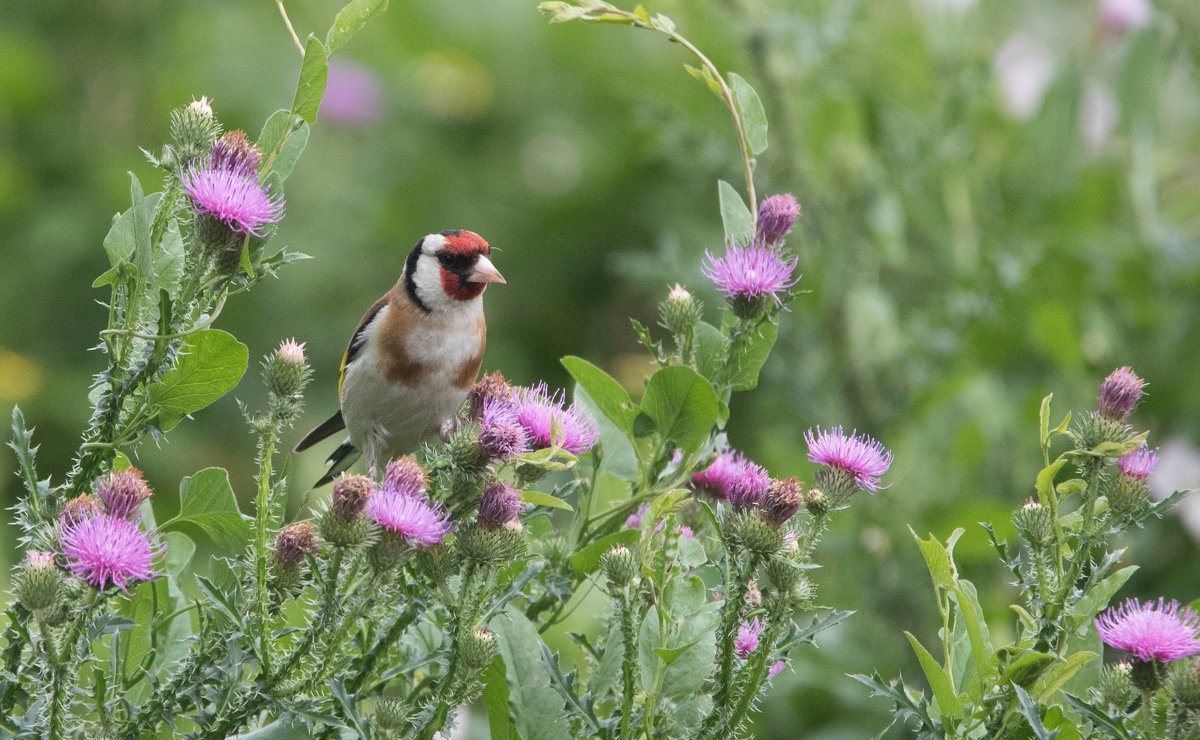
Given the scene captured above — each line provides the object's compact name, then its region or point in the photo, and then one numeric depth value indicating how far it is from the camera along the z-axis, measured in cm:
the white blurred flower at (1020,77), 682
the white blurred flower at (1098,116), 652
